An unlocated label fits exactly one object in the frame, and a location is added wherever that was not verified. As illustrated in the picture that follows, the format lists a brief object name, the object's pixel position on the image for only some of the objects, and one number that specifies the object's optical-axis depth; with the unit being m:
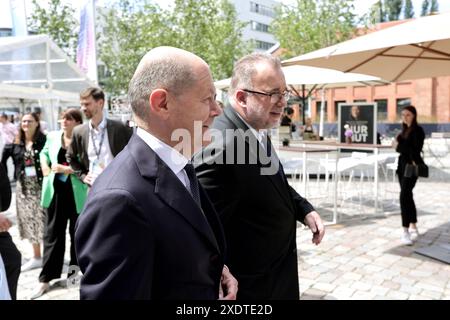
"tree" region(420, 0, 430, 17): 65.66
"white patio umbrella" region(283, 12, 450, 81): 4.31
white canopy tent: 9.84
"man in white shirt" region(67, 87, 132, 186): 4.18
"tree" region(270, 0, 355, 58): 24.83
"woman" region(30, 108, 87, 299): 4.43
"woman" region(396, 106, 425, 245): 5.67
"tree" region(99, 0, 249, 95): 26.03
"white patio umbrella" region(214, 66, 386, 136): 9.75
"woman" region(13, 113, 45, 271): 5.09
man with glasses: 2.09
